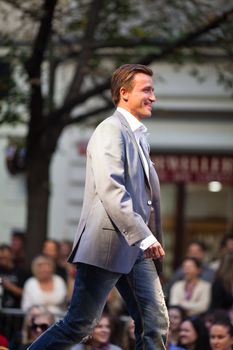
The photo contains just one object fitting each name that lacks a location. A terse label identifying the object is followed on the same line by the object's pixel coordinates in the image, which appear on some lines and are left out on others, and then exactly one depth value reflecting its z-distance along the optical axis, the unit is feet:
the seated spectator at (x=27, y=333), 36.91
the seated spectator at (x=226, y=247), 48.46
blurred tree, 52.19
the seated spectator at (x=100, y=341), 34.65
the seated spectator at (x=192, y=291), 47.26
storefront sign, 78.54
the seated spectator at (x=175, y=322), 37.83
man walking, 21.99
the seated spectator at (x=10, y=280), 49.93
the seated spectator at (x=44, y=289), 48.06
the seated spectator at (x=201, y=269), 48.70
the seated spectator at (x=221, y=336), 35.04
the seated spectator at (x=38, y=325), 34.75
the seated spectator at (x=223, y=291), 44.42
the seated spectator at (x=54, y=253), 52.80
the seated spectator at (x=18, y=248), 61.41
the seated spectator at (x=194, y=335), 37.09
